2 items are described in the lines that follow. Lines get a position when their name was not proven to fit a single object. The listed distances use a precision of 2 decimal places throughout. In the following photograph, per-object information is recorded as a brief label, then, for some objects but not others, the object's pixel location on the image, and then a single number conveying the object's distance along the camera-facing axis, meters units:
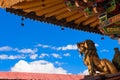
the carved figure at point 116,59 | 7.25
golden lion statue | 7.24
